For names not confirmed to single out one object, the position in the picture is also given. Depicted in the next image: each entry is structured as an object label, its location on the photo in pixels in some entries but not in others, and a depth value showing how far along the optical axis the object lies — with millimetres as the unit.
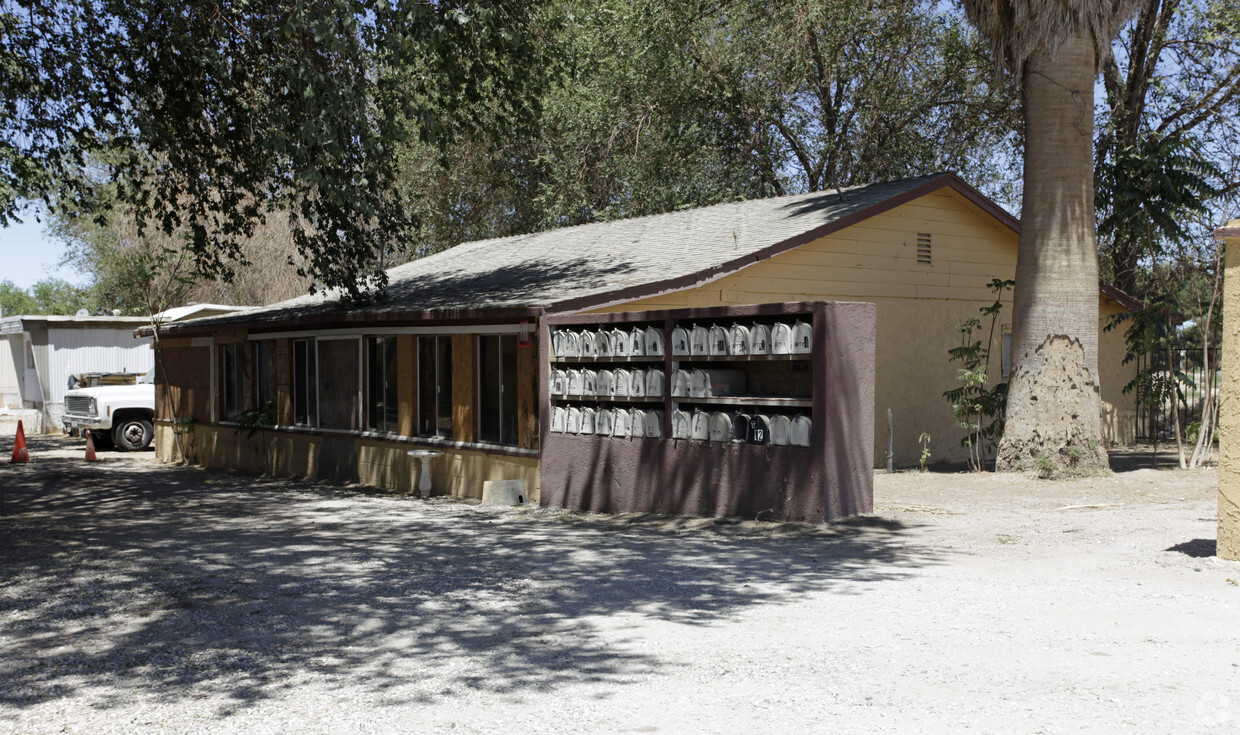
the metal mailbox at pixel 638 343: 11750
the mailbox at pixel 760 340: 10562
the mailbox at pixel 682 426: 11344
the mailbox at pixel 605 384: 12062
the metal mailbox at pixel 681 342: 11320
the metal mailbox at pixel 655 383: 11570
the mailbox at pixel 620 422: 11961
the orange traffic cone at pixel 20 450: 20216
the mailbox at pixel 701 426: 11141
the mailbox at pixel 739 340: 10727
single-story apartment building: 13695
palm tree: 13422
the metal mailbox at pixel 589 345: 12262
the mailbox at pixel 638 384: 11750
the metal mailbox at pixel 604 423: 12141
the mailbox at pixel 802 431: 10195
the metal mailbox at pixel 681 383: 11297
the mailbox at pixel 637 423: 11766
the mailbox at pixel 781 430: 10367
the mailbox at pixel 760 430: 10594
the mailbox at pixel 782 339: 10328
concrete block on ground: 13164
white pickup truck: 24281
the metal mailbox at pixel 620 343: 11945
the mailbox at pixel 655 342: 11562
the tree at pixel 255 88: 12203
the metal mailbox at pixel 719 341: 10914
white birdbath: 14672
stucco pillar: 7793
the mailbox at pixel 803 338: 10172
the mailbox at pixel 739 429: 10891
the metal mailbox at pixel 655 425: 11633
